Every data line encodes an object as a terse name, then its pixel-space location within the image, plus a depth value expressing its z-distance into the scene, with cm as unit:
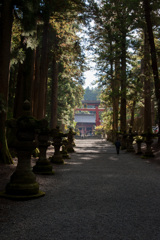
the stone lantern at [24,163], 459
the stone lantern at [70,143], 1629
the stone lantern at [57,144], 898
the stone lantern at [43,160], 740
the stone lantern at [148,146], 1253
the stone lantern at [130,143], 1655
